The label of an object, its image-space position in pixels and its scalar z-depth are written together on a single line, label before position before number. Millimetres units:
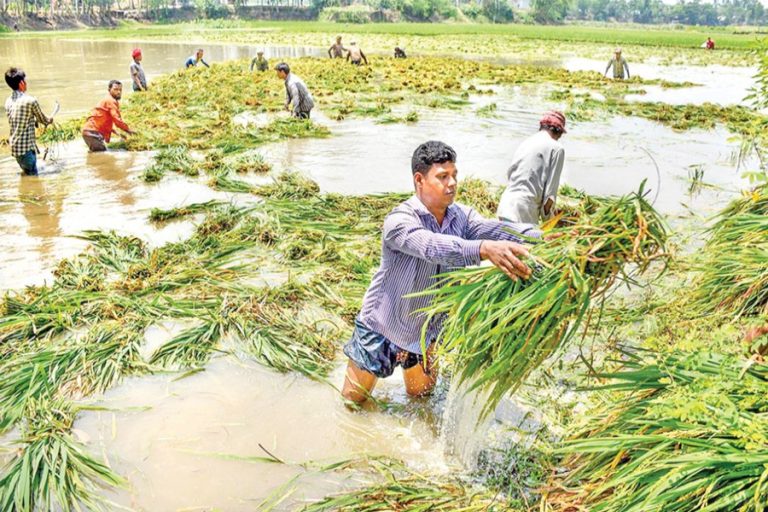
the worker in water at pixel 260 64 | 18994
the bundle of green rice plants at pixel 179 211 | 6402
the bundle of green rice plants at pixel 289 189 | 7112
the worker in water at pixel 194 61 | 18750
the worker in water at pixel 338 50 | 24266
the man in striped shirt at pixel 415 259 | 2646
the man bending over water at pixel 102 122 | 9195
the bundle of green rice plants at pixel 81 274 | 4703
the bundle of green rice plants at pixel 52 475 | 2664
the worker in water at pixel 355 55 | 22125
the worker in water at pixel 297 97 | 11117
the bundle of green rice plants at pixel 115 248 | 5199
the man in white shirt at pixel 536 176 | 4285
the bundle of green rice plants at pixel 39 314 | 3998
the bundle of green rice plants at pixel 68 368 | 3336
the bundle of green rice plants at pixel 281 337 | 3906
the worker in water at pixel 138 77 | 14461
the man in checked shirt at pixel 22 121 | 7547
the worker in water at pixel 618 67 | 19420
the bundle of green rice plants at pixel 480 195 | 6883
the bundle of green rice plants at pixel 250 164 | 8414
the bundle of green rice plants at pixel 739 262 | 3205
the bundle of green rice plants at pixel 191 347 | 3852
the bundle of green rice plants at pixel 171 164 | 7926
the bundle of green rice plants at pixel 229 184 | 7418
